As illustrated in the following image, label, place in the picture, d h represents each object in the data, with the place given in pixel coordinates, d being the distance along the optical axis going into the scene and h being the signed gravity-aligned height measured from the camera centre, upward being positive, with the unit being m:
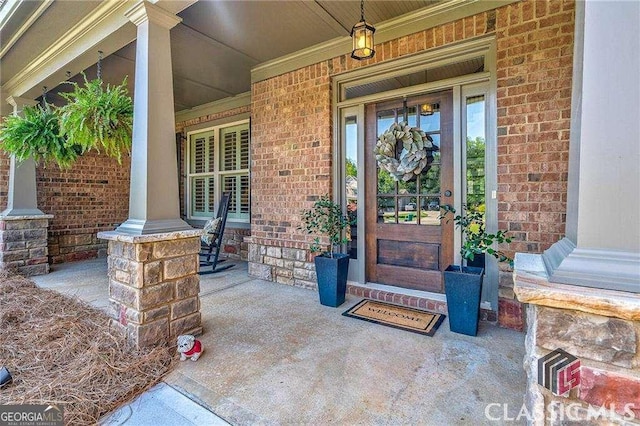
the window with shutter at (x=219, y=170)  5.21 +0.51
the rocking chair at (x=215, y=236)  4.43 -0.58
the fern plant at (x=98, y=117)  2.29 +0.62
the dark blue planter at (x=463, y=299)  2.30 -0.79
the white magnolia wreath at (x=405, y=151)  2.91 +0.45
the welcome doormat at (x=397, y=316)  2.48 -1.07
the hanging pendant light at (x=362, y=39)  2.53 +1.33
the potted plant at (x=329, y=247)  2.96 -0.55
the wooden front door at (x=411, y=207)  2.88 -0.10
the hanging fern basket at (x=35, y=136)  3.18 +0.66
